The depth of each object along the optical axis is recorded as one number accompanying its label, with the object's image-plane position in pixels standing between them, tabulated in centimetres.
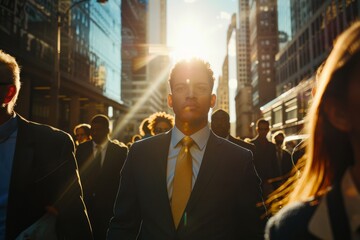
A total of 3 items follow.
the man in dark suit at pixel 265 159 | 847
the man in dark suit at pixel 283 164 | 921
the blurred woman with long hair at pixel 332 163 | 125
